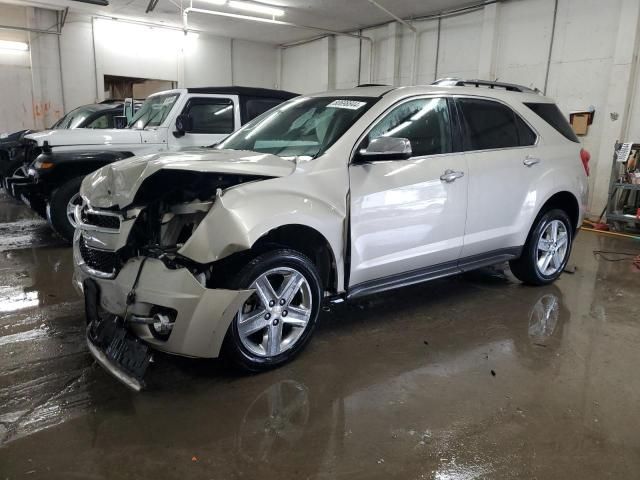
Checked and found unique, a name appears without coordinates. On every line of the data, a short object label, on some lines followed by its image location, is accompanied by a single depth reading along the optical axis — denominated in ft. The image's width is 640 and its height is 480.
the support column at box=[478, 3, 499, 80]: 32.30
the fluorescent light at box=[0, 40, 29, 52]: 39.88
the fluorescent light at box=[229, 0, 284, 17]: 35.40
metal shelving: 24.90
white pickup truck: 18.75
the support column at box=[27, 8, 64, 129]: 40.32
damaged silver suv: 8.52
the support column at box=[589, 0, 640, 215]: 25.16
